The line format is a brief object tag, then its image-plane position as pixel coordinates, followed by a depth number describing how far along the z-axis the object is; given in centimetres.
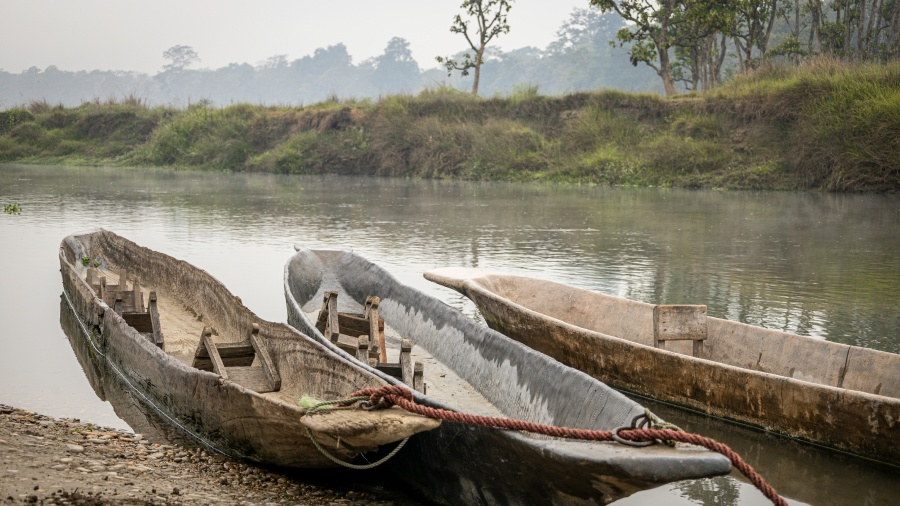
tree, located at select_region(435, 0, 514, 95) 3722
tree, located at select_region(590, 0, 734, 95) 3033
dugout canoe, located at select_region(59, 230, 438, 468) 402
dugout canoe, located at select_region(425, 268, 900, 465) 493
